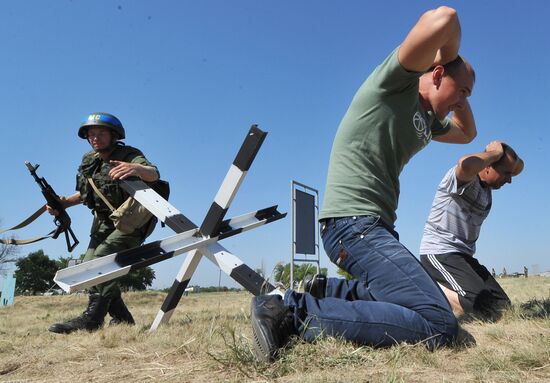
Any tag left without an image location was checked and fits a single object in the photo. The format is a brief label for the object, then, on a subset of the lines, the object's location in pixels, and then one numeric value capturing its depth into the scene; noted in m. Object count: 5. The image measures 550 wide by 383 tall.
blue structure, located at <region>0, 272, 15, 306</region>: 15.02
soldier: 4.11
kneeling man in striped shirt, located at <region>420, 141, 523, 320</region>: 4.01
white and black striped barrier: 2.82
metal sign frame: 9.85
